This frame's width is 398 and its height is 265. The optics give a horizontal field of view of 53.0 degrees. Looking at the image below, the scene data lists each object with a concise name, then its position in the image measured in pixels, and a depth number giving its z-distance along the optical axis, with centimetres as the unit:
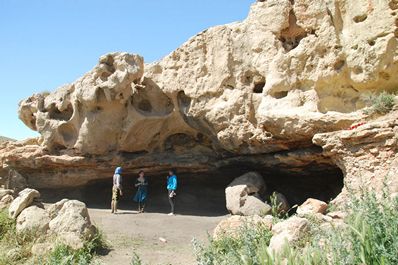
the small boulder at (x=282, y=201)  1118
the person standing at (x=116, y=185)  1220
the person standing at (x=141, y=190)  1297
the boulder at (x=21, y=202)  985
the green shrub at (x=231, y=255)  316
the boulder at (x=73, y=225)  792
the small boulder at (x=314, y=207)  854
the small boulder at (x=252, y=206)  1088
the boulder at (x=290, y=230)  570
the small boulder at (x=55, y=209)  923
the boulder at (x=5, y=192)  1194
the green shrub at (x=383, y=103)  875
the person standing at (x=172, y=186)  1234
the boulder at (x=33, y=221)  880
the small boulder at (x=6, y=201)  1121
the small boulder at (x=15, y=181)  1400
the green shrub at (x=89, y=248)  718
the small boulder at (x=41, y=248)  754
